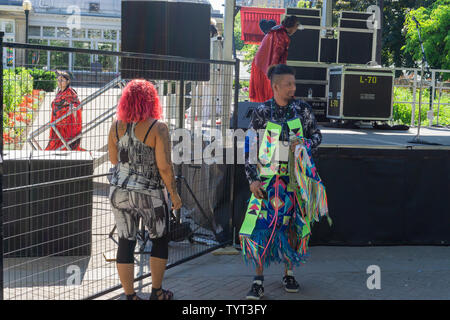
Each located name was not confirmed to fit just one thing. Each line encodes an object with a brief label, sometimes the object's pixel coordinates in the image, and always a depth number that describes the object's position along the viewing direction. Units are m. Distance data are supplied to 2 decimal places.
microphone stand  6.80
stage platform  6.44
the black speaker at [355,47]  13.17
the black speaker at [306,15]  13.05
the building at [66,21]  35.41
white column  7.87
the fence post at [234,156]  6.12
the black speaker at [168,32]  6.12
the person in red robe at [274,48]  7.52
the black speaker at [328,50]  13.19
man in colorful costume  4.81
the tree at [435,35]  26.09
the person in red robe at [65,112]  6.14
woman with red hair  4.25
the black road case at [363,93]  11.73
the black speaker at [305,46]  12.84
